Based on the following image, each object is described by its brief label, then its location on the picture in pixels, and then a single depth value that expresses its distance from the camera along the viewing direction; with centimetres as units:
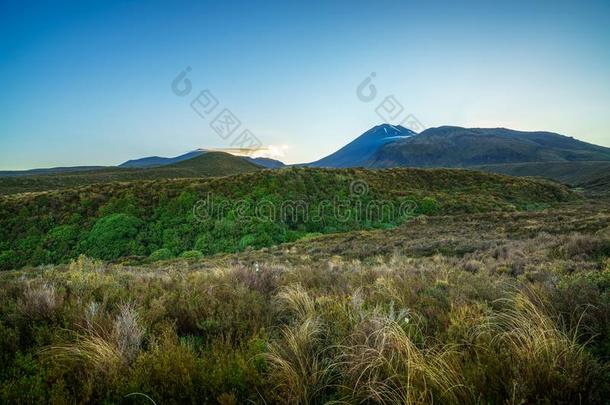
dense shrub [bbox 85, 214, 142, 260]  2264
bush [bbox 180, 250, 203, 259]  1996
